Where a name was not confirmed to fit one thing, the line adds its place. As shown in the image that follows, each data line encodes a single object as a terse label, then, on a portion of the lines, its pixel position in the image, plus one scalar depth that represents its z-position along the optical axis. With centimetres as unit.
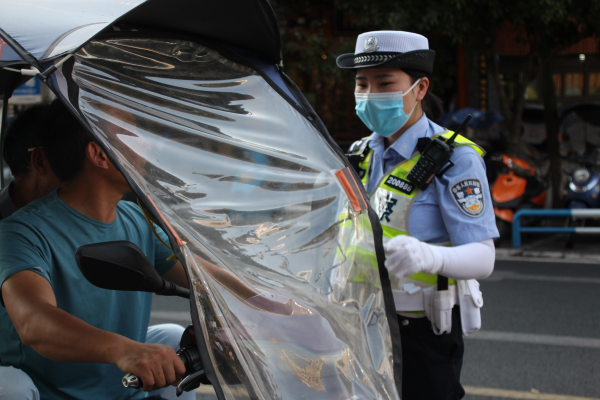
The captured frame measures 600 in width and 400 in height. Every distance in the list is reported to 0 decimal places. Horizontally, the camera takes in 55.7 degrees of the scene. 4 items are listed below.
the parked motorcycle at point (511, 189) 844
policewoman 195
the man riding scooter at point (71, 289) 152
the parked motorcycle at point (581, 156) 820
